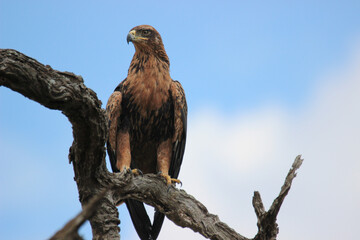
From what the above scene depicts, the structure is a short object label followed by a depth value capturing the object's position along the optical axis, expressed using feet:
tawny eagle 43.29
